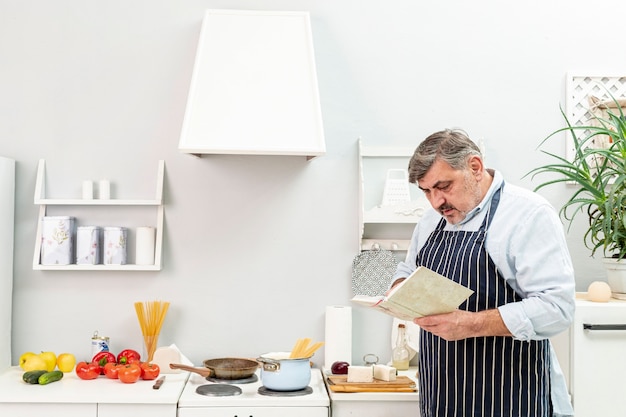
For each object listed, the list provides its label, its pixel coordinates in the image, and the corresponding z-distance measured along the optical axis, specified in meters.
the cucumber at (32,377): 2.81
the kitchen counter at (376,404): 2.72
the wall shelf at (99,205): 3.11
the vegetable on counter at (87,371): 2.91
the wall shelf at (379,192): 3.25
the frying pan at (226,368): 2.84
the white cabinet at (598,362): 2.71
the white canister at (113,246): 3.13
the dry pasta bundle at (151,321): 3.13
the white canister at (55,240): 3.11
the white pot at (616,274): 2.95
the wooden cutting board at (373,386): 2.75
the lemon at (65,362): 3.04
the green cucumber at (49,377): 2.80
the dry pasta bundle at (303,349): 2.89
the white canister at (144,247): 3.15
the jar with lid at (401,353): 3.16
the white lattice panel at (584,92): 3.33
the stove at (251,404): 2.67
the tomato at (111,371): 2.91
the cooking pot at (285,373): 2.75
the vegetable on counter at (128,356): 2.99
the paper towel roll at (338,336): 3.18
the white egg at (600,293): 2.85
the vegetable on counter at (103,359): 2.96
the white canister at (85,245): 3.12
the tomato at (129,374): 2.84
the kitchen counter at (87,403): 2.67
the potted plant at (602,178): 2.93
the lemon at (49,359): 3.00
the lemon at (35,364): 2.96
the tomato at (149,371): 2.90
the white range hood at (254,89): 2.84
